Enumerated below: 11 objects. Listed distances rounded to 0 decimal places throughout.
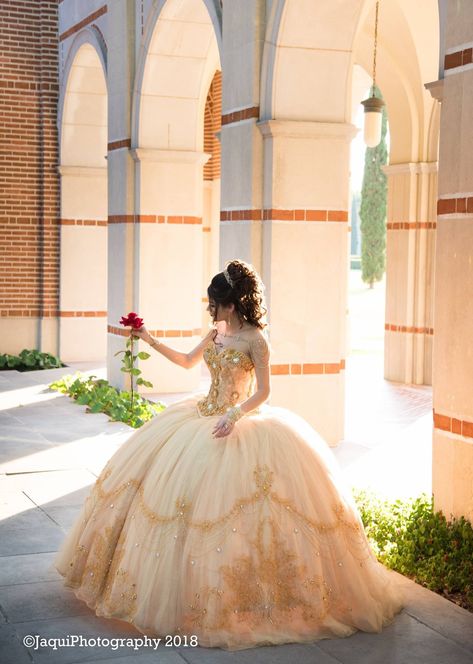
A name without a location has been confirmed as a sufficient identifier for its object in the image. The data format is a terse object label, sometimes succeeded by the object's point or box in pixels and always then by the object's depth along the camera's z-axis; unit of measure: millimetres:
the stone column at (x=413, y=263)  13508
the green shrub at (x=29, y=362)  15281
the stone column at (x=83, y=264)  16141
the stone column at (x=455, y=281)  5855
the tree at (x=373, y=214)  33688
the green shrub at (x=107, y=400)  10766
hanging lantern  12141
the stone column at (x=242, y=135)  8672
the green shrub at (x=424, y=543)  5480
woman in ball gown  4629
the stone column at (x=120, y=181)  12188
